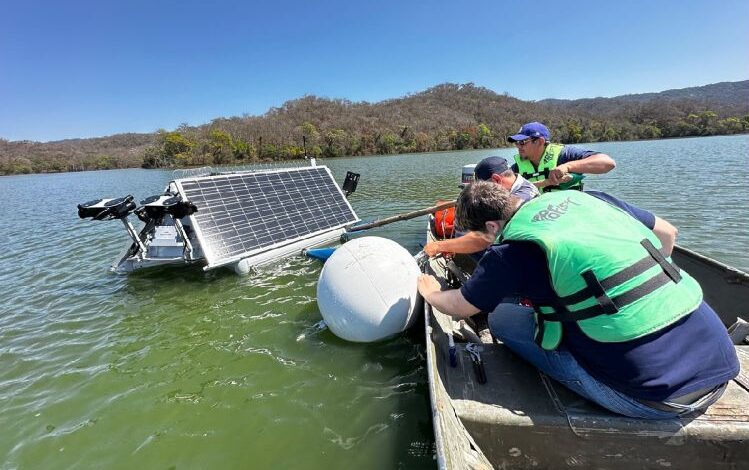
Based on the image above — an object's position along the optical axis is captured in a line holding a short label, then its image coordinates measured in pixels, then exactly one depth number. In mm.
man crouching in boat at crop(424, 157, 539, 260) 4262
